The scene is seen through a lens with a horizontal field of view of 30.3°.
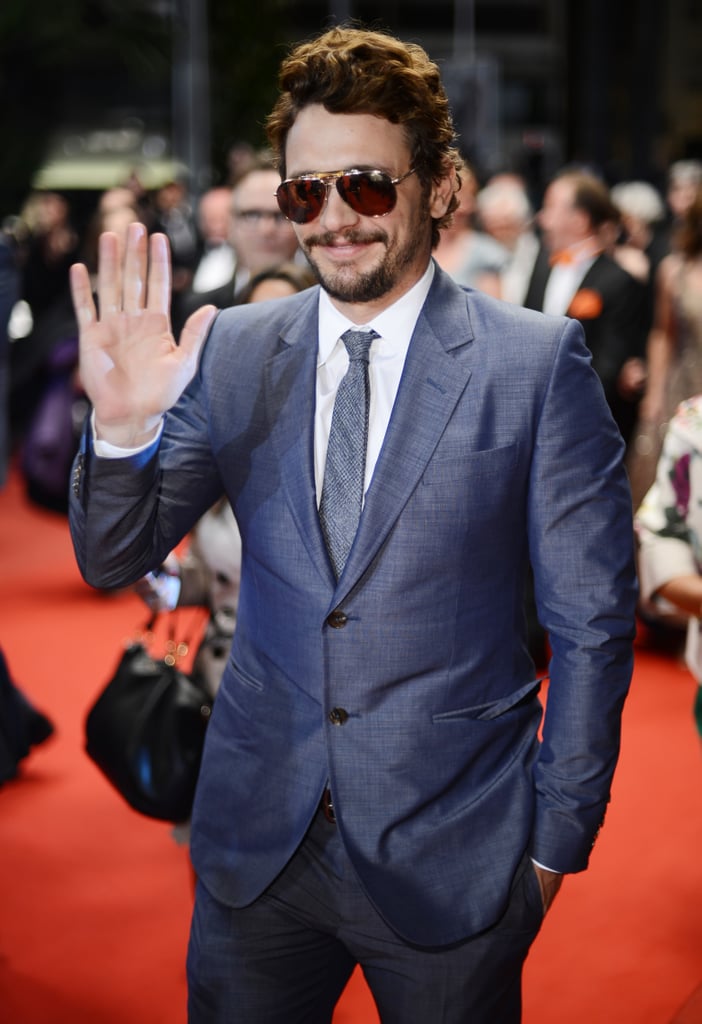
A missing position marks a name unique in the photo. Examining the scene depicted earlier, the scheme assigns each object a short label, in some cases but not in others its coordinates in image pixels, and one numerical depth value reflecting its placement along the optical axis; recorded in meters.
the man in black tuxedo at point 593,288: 5.86
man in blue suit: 1.82
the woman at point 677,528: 2.68
